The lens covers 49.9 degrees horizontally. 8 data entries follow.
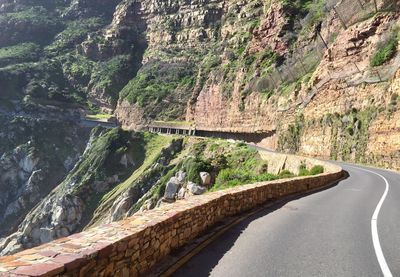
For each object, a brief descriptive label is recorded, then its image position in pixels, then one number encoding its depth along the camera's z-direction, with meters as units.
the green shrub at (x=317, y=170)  29.72
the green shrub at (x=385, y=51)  40.44
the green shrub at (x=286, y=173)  29.81
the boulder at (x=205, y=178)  41.50
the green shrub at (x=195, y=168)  43.03
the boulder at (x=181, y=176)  46.03
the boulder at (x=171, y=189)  44.45
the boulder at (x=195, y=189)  39.09
